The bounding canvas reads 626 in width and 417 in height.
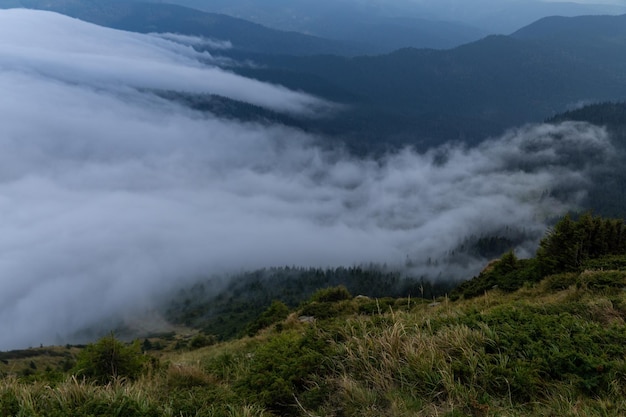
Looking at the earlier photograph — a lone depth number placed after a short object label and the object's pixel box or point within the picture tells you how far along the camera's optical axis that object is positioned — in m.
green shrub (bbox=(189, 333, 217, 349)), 40.35
